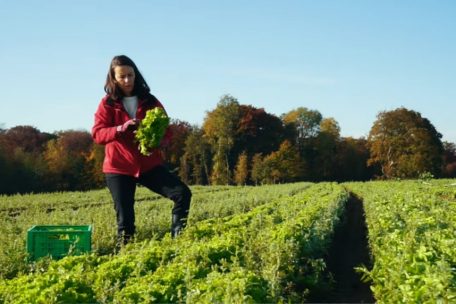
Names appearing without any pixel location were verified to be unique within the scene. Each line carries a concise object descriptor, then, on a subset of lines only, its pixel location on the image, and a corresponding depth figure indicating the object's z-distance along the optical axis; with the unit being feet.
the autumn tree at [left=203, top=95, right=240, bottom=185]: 193.16
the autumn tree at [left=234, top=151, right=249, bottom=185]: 188.75
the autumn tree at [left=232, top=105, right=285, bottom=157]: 212.84
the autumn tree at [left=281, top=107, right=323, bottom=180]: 220.64
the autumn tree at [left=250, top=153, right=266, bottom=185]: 183.52
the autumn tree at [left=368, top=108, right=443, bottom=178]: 187.62
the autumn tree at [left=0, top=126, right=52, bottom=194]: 143.64
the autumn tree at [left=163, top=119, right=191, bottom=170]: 205.26
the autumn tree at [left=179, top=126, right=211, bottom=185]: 196.34
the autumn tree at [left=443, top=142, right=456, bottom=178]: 239.42
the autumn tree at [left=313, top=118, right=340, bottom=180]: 215.72
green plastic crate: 18.74
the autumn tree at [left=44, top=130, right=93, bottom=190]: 165.07
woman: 20.48
